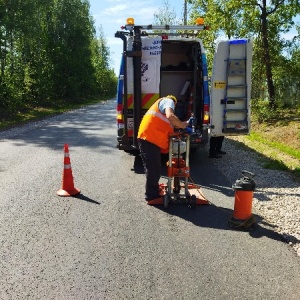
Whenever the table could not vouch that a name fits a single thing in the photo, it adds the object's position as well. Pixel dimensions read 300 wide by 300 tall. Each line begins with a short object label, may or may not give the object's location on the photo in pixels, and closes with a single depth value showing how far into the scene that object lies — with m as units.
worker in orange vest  5.11
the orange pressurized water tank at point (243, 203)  4.37
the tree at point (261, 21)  15.63
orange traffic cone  5.62
